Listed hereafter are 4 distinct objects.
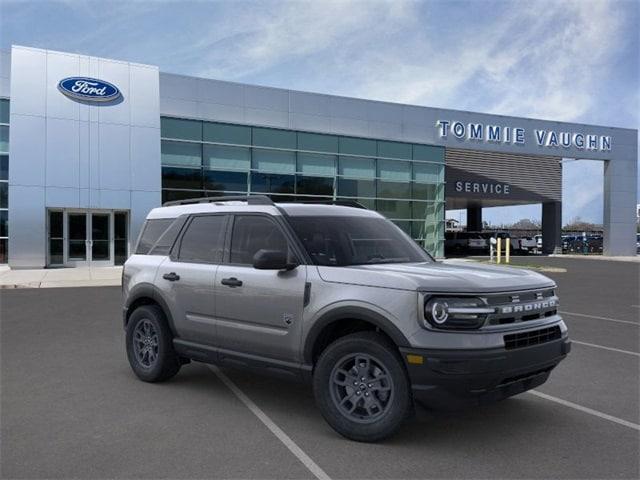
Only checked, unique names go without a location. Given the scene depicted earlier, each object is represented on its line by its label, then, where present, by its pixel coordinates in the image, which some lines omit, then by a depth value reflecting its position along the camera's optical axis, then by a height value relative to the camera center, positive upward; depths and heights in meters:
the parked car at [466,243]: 44.00 -0.49
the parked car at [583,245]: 47.16 -0.56
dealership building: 22.80 +3.95
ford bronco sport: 4.22 -0.63
